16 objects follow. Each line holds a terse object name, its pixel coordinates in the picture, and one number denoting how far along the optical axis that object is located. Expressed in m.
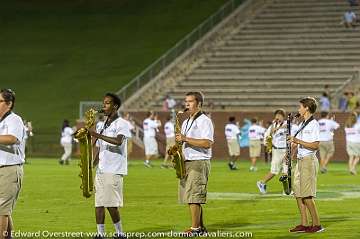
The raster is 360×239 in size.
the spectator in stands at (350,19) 55.66
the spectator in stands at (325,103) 47.22
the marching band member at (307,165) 17.84
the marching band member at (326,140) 37.78
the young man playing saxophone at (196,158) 17.16
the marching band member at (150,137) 42.28
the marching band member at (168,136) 41.22
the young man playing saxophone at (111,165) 16.31
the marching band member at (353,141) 35.62
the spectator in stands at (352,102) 46.31
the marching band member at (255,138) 40.14
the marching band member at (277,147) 26.17
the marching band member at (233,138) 40.66
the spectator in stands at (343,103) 47.12
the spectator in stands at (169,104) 50.53
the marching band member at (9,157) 14.84
